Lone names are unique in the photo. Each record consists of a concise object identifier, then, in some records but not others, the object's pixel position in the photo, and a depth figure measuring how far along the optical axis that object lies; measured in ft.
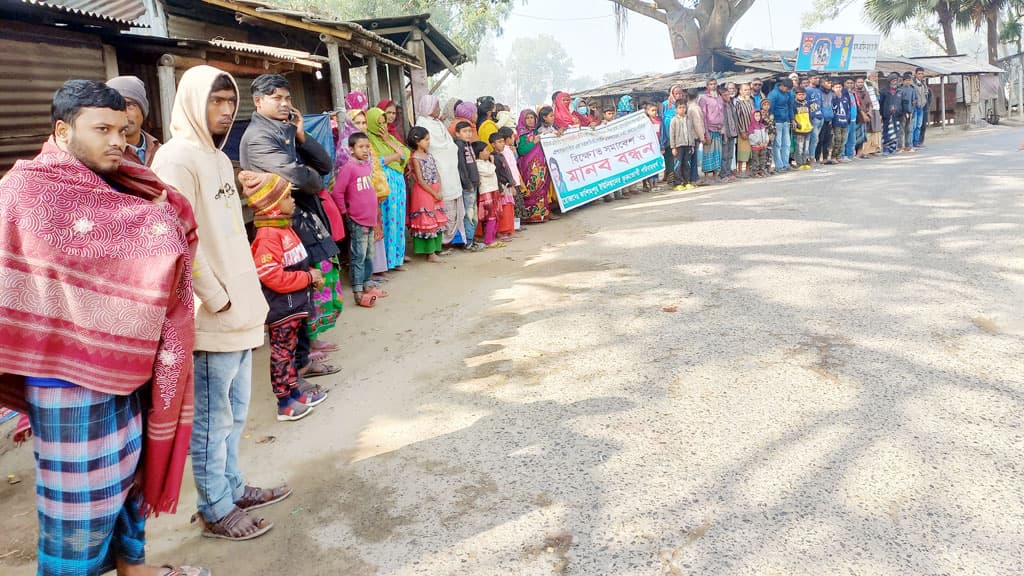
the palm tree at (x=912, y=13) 82.28
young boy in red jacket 11.19
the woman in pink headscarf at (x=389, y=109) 23.32
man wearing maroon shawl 6.17
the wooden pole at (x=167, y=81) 17.30
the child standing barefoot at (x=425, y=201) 24.00
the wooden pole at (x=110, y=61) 16.89
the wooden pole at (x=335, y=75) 25.32
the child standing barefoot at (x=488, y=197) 27.40
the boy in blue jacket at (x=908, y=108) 49.42
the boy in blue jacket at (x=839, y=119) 44.45
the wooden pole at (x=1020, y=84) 85.22
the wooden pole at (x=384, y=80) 35.55
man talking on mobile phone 11.90
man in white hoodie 8.24
